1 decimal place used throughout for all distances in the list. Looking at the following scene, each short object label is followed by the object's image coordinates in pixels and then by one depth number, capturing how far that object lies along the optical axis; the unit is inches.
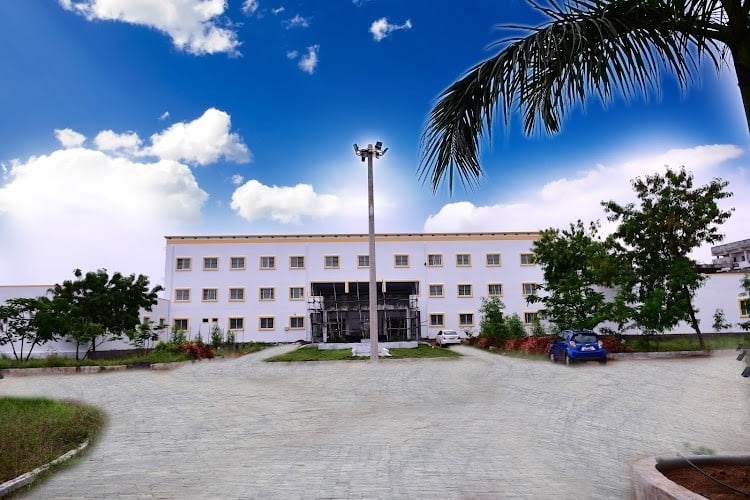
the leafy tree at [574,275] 950.4
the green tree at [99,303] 1020.5
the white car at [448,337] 1470.2
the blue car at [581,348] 755.4
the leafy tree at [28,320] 971.9
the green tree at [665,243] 846.5
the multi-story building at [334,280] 1649.9
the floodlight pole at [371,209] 912.3
